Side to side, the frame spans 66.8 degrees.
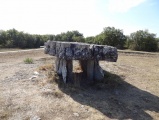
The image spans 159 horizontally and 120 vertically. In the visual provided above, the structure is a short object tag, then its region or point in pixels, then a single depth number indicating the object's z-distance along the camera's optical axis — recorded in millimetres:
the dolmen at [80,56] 3148
